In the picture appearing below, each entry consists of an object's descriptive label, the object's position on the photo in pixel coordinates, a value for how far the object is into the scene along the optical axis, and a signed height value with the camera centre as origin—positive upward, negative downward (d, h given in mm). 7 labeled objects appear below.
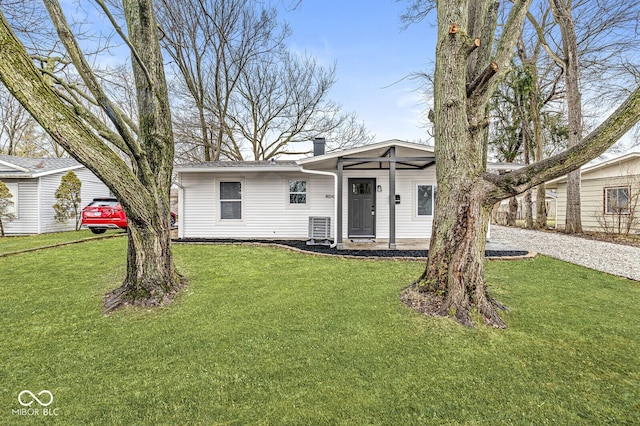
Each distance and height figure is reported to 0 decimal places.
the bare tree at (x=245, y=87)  14961 +7047
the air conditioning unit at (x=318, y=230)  8469 -466
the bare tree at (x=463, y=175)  3453 +447
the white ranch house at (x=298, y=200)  9117 +453
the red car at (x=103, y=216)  10000 -60
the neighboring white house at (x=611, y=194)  10859 +765
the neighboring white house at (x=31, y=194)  10820 +758
